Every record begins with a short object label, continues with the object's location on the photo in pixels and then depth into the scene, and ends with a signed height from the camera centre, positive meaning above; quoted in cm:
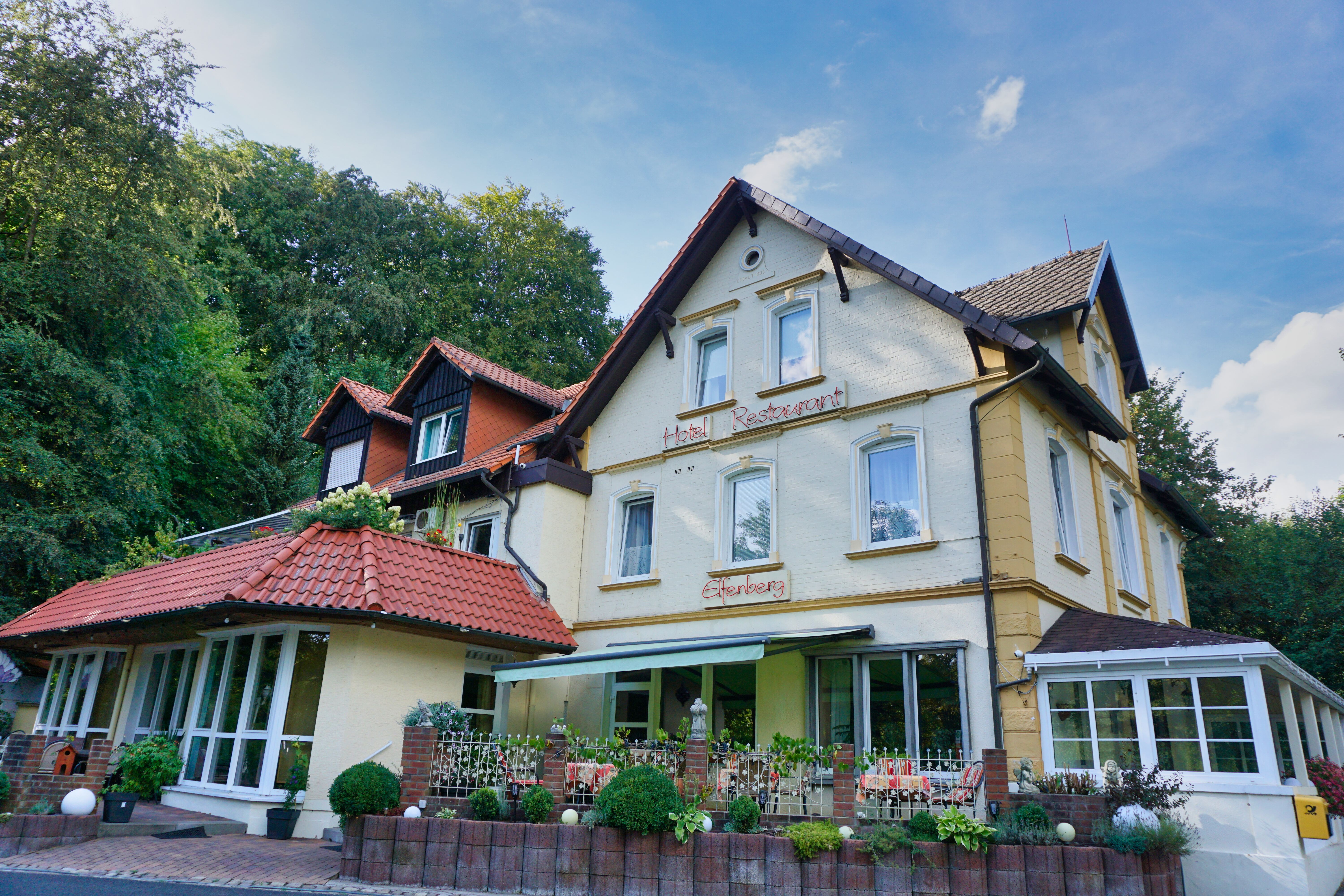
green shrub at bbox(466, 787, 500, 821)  895 -74
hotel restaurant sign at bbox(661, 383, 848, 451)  1308 +501
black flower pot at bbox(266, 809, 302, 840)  1116 -126
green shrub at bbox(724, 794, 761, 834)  829 -70
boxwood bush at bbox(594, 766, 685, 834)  807 -59
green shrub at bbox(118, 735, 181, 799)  1198 -68
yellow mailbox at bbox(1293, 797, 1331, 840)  866 -55
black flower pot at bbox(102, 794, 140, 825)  1073 -112
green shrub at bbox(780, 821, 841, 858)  766 -82
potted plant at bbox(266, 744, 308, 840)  1116 -111
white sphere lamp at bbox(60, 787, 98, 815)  1013 -101
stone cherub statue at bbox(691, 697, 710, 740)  892 +17
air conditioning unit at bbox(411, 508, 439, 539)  1736 +402
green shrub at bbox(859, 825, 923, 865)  754 -82
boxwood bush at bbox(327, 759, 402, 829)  892 -68
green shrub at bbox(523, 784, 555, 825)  864 -71
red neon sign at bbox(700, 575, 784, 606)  1274 +222
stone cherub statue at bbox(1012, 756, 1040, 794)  905 -27
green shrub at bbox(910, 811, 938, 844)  771 -69
